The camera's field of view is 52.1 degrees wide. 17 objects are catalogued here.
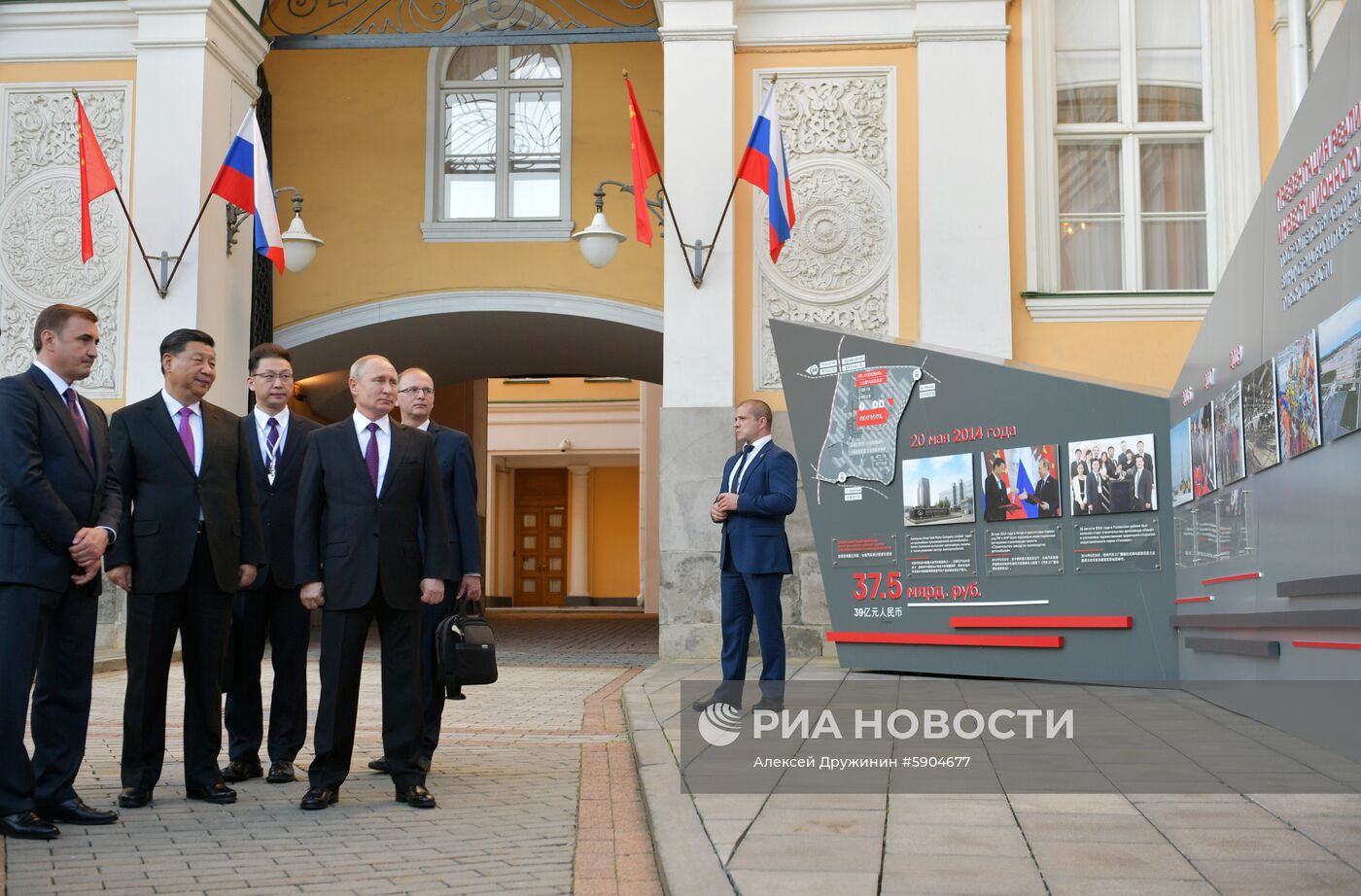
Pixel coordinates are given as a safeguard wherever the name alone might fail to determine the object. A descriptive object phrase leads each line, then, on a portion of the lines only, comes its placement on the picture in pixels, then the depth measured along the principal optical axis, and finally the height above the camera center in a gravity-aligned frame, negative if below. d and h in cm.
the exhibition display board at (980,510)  878 +10
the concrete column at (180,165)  1304 +339
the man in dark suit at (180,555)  548 -12
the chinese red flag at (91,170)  1219 +313
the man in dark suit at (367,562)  537 -15
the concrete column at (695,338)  1220 +167
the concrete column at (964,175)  1245 +315
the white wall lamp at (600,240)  1252 +257
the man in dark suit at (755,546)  748 -12
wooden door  3362 -17
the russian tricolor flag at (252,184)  1212 +298
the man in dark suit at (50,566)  490 -15
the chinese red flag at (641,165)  1216 +316
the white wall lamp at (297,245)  1298 +262
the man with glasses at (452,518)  609 +3
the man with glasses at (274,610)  606 -39
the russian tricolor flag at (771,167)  1171 +303
